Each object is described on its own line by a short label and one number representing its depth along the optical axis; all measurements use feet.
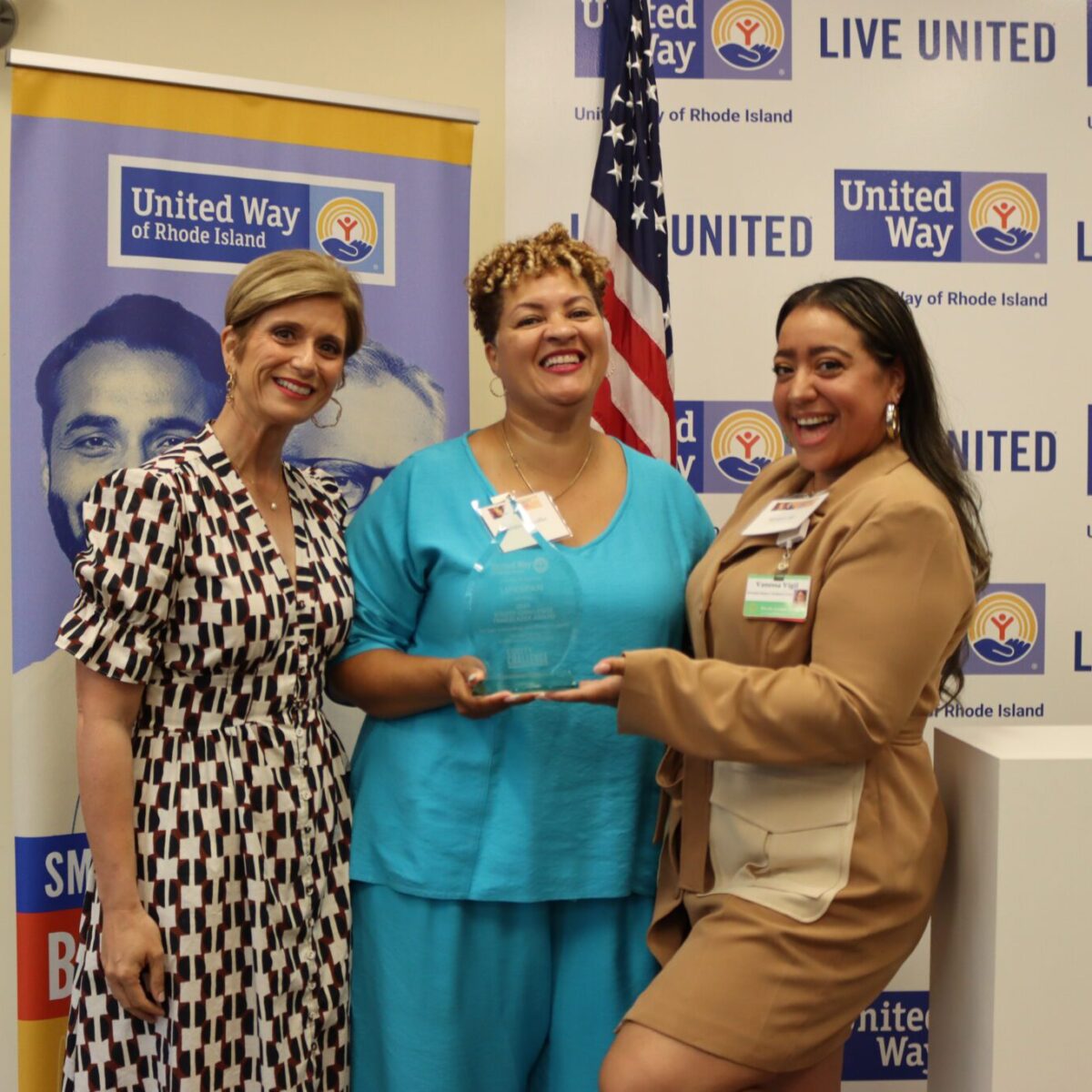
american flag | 9.89
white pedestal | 5.57
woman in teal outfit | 6.36
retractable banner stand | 7.70
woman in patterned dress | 5.87
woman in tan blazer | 5.36
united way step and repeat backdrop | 11.03
